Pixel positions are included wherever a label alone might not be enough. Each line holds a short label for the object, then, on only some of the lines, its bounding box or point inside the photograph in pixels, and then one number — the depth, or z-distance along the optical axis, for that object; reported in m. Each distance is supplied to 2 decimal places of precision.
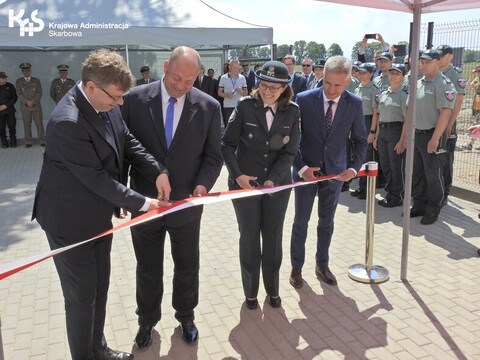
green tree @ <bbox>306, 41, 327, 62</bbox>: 102.44
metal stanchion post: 4.28
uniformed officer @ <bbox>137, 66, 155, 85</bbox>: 13.44
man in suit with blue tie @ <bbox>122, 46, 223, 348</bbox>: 3.05
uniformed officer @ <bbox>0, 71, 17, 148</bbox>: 12.47
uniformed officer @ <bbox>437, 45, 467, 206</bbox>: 6.10
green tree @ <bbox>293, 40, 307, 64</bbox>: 101.89
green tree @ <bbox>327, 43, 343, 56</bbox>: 83.71
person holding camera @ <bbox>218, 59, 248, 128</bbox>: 11.79
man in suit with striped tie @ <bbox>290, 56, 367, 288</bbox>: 3.98
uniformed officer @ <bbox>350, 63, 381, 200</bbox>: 7.28
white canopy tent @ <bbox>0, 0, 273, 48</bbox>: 10.80
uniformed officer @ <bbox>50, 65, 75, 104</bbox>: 13.23
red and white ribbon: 2.41
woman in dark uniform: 3.55
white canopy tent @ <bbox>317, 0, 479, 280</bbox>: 3.87
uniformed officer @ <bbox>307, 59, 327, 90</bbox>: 8.27
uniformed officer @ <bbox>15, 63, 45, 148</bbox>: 12.81
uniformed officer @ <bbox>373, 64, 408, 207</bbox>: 6.49
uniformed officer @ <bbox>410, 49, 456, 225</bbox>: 5.68
